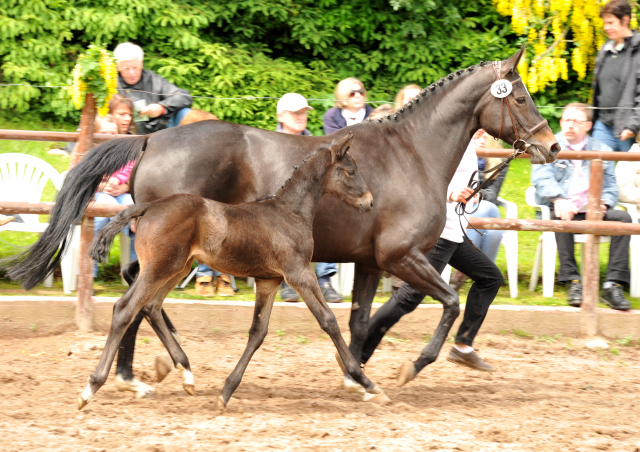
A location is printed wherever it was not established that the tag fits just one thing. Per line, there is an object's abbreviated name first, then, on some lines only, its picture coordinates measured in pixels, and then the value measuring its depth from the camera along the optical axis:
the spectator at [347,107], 12.76
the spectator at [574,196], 12.75
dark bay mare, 8.97
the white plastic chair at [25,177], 12.67
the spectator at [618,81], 13.77
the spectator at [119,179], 12.29
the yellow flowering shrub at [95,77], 10.86
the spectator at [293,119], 11.63
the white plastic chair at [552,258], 13.20
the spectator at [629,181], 13.66
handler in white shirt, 9.87
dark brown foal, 7.89
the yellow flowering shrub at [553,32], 18.23
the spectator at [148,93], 12.92
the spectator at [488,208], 12.68
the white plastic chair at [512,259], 13.23
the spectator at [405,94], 12.00
